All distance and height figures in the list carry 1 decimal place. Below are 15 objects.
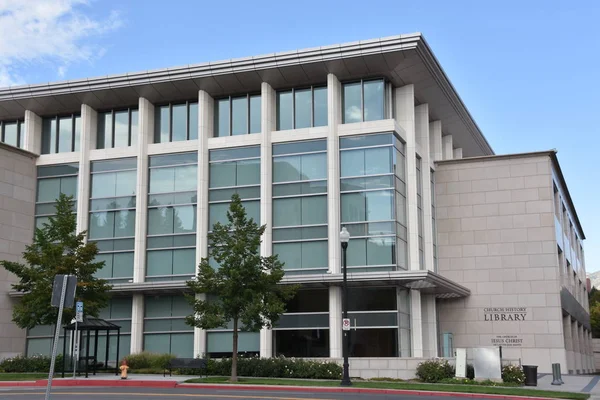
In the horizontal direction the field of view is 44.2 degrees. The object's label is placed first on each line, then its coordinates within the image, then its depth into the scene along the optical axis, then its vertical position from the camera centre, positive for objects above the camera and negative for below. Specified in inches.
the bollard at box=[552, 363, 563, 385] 1262.3 -62.9
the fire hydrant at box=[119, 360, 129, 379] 1206.3 -51.3
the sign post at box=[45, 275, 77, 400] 583.5 +39.4
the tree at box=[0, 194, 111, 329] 1346.0 +123.7
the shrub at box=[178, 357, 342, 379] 1322.6 -52.2
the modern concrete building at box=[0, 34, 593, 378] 1513.3 +313.8
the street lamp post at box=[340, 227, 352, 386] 1117.7 +10.1
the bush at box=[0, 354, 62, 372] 1477.6 -49.0
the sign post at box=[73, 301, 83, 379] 1241.4 +35.3
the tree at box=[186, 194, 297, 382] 1205.7 +87.3
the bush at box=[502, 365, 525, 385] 1203.9 -59.4
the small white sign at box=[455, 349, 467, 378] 1240.2 -41.2
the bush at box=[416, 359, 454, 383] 1278.3 -56.0
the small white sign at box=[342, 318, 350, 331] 1146.0 +22.3
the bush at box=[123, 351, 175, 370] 1461.6 -42.6
